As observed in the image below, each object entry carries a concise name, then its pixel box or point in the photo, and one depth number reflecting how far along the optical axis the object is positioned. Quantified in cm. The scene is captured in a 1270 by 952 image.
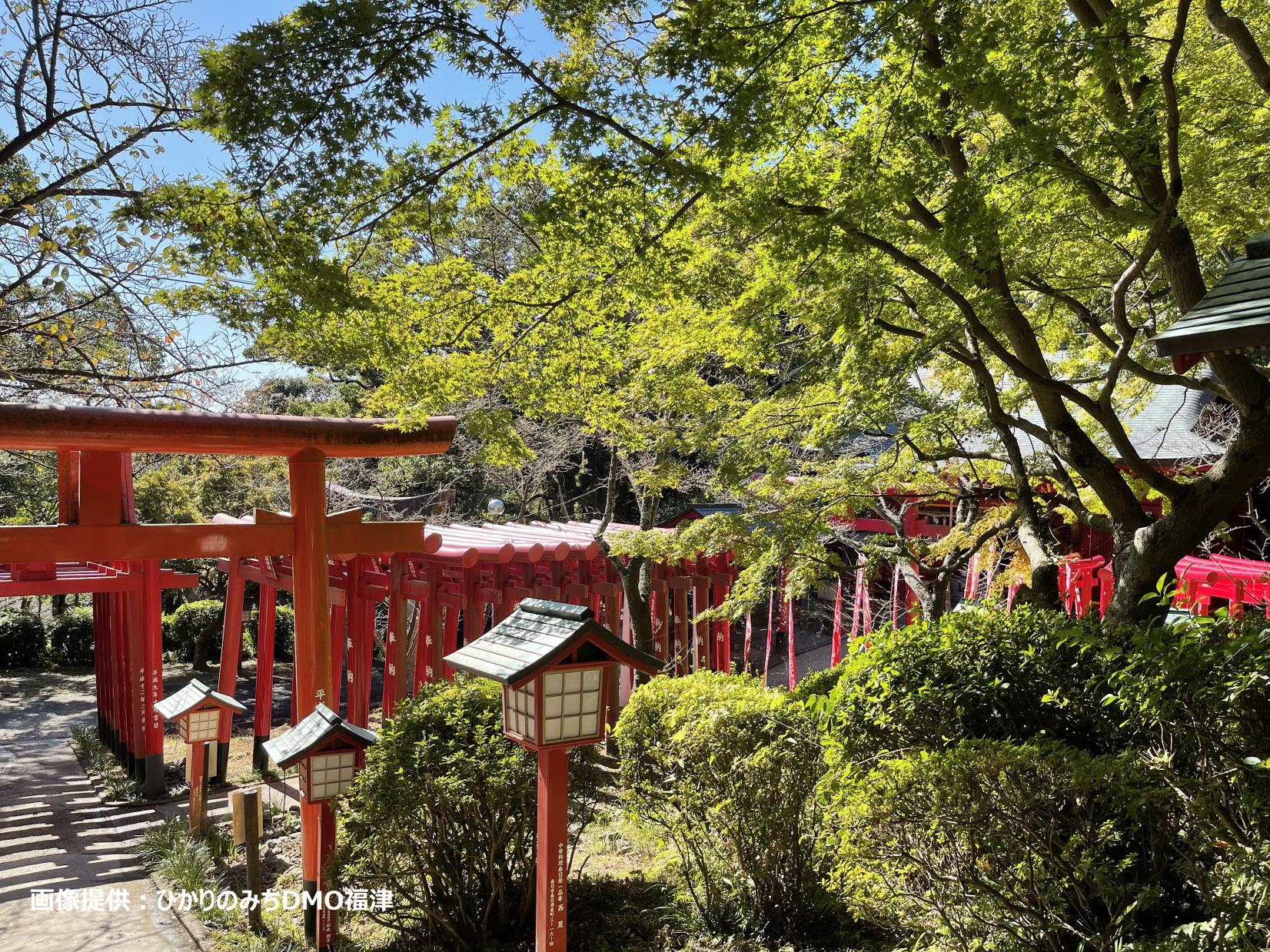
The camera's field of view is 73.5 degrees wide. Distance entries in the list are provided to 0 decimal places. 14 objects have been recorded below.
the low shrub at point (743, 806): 490
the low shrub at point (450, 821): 505
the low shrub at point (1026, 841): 330
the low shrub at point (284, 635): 1866
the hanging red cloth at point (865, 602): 1065
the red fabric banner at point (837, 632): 1160
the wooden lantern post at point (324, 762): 537
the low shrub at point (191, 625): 1766
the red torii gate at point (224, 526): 607
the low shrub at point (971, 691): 377
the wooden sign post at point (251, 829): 643
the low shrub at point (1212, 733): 289
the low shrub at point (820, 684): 503
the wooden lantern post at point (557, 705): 420
